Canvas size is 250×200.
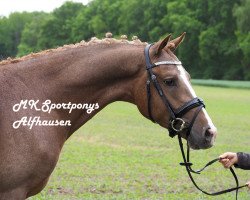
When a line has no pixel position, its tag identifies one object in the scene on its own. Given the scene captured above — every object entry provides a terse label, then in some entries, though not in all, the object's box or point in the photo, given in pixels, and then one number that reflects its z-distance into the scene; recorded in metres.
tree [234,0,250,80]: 70.93
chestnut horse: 4.30
